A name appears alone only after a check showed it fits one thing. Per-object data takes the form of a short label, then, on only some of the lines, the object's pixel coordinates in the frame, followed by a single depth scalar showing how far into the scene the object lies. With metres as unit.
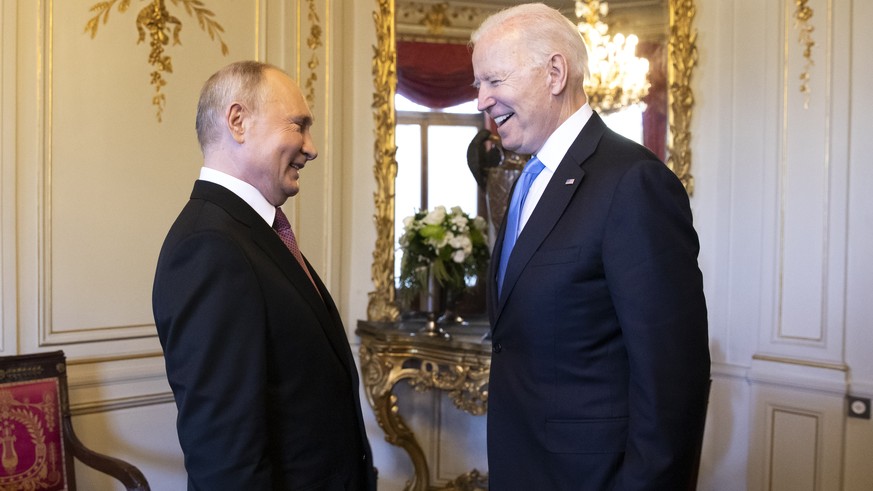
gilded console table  3.54
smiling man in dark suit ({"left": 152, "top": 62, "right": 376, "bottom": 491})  1.48
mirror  3.97
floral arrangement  3.77
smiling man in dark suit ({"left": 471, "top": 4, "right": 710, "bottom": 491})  1.52
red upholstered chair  2.68
